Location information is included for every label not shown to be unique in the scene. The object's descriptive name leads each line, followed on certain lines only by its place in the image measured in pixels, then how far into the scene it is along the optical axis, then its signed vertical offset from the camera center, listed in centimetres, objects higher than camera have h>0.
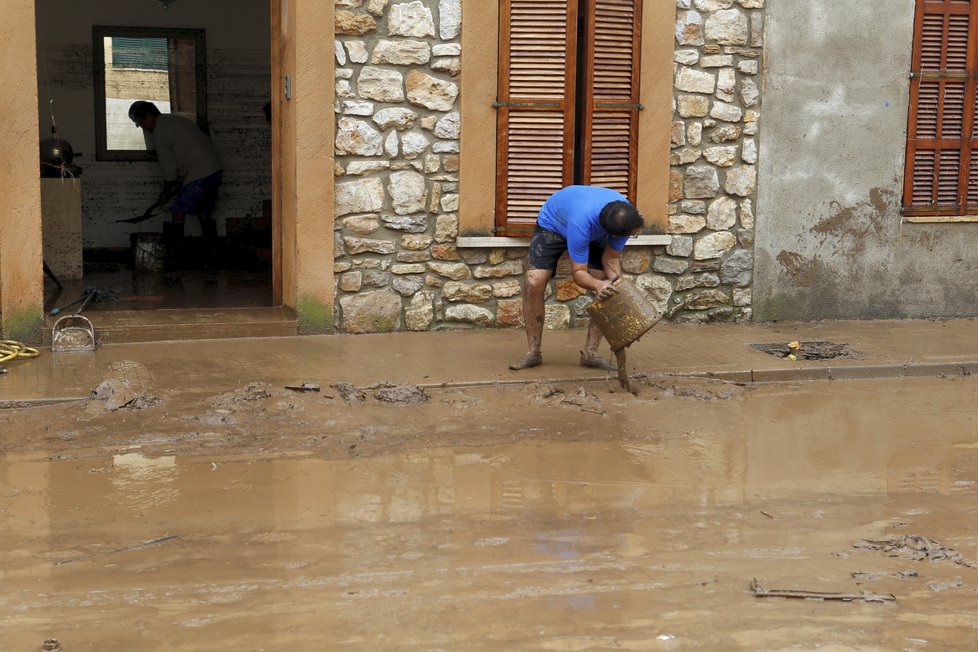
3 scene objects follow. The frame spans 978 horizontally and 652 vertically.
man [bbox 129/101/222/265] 1320 -38
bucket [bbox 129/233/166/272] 1247 -126
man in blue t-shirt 775 -71
